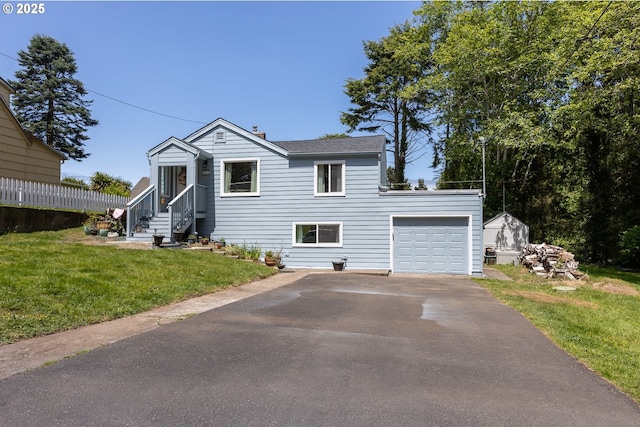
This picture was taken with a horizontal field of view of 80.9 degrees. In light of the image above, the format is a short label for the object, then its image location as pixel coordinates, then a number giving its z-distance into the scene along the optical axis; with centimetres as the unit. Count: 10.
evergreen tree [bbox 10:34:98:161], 3947
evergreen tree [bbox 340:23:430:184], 3030
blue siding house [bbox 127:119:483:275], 1561
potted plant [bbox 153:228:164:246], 1408
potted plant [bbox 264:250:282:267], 1534
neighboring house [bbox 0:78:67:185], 1777
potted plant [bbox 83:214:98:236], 1562
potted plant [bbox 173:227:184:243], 1541
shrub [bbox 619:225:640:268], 1805
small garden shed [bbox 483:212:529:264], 1988
